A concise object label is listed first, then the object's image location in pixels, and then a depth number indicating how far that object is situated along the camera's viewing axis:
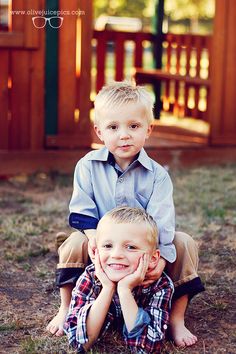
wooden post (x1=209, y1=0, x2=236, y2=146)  7.29
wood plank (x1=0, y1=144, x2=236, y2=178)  6.87
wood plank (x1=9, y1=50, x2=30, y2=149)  6.71
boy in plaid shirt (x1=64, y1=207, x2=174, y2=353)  3.07
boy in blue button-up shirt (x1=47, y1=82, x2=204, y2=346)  3.26
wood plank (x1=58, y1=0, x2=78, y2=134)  6.74
